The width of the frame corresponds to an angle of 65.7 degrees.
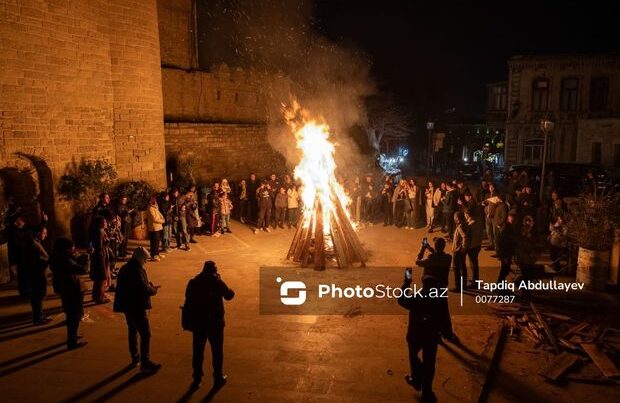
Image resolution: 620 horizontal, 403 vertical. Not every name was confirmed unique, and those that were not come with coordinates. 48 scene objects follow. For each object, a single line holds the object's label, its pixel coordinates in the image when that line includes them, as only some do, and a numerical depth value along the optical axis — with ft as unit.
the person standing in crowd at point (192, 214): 43.93
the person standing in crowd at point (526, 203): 42.09
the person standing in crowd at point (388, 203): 55.57
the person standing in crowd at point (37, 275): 25.54
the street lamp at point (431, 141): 83.66
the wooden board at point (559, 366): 20.33
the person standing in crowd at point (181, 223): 43.21
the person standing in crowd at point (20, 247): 26.99
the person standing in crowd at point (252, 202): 56.29
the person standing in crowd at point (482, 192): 49.66
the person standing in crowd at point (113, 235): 32.81
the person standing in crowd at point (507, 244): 31.04
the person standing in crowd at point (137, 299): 20.34
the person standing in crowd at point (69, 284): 22.59
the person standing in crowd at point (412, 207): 53.01
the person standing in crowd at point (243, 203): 55.16
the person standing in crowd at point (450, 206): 47.62
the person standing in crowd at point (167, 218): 42.15
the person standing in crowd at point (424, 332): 18.51
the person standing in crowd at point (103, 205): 34.54
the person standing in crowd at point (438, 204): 51.42
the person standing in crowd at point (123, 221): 37.47
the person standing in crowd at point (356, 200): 55.83
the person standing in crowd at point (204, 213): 49.78
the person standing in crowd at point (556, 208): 39.27
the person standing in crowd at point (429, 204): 52.08
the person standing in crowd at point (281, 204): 52.54
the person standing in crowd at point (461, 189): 47.01
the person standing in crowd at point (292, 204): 53.06
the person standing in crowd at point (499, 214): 40.09
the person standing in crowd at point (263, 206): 51.47
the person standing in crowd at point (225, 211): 49.11
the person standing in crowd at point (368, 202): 55.93
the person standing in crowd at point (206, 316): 18.83
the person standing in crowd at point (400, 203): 53.57
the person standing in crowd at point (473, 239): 30.96
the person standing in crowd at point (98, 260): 28.60
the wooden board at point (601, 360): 20.36
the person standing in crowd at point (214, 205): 48.57
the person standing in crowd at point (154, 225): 38.91
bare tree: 118.11
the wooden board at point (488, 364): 19.21
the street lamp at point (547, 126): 52.08
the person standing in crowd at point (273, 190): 53.01
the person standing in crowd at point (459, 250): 30.53
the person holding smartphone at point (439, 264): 24.17
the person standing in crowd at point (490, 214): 42.57
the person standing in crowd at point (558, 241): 35.60
